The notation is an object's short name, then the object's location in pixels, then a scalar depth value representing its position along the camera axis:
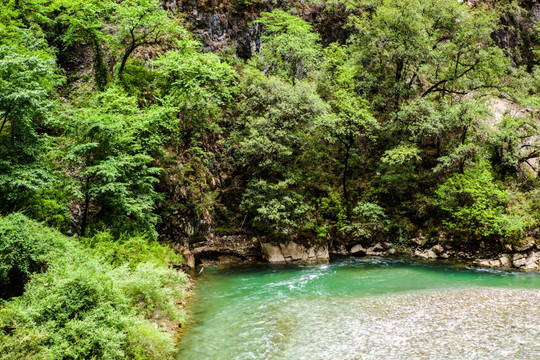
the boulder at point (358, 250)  21.12
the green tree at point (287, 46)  24.59
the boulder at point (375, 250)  21.06
